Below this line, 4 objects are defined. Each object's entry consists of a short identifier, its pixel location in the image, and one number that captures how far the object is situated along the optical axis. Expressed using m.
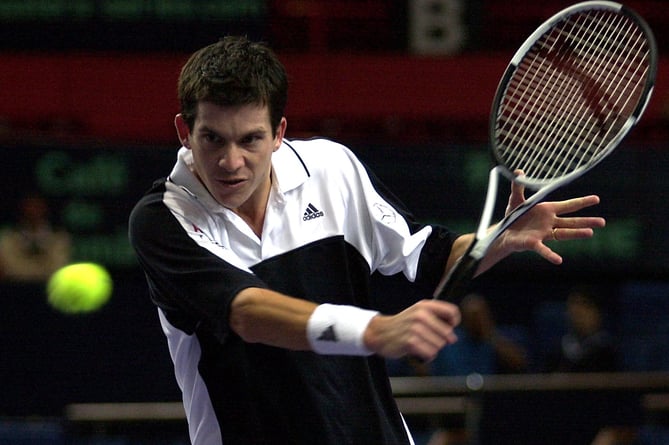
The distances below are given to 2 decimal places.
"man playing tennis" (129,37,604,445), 6.62
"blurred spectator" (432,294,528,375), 17.06
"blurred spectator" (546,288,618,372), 16.50
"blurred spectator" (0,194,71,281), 18.41
